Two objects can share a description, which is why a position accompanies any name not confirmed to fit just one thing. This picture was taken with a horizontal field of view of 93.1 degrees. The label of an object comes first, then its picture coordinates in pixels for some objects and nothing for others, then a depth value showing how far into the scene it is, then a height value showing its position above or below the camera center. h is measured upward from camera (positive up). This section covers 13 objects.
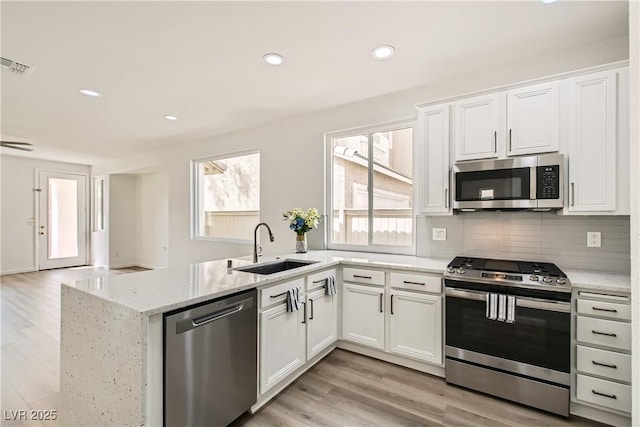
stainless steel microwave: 2.22 +0.23
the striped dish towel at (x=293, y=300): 2.24 -0.65
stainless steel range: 2.01 -0.85
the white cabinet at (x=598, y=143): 2.05 +0.49
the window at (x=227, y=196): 4.69 +0.27
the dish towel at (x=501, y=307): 2.12 -0.67
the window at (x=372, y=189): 3.30 +0.28
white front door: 6.63 -0.17
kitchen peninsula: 1.43 -0.61
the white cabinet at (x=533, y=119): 2.26 +0.72
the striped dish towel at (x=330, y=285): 2.71 -0.66
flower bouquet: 3.38 -0.12
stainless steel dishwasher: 1.51 -0.83
